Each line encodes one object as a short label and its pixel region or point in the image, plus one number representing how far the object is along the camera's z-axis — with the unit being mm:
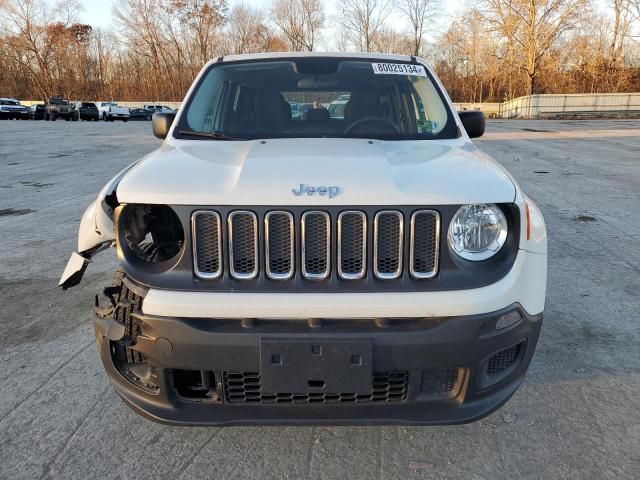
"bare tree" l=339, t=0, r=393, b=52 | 52531
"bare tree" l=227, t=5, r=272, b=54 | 59062
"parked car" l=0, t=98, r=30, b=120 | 45250
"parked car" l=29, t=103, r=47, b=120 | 46531
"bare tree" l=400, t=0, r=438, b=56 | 53781
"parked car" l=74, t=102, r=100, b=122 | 44375
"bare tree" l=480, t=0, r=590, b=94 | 46188
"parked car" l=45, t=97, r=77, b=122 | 45094
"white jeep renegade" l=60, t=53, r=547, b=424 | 1967
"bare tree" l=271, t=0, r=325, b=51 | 54750
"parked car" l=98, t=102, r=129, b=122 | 43844
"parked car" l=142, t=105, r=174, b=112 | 49212
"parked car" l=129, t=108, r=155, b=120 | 46469
